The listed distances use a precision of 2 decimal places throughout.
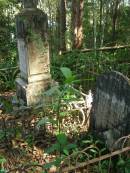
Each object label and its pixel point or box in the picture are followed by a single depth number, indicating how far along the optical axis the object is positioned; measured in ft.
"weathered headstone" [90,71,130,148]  9.21
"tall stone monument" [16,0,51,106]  13.58
